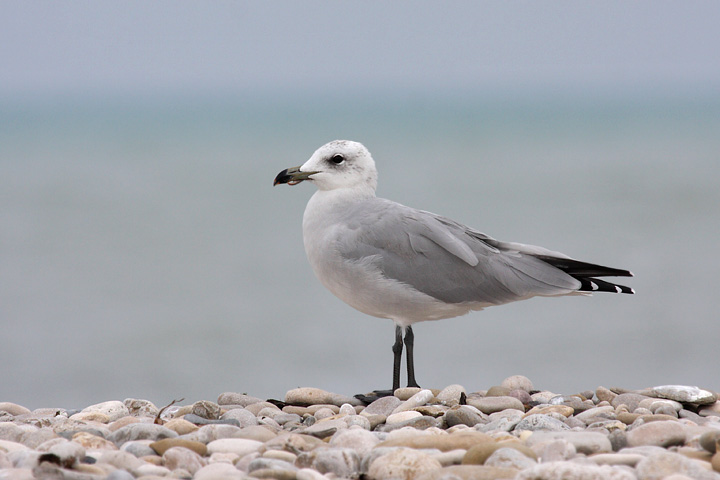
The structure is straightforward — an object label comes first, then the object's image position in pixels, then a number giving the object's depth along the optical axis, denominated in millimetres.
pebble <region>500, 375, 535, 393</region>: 9664
